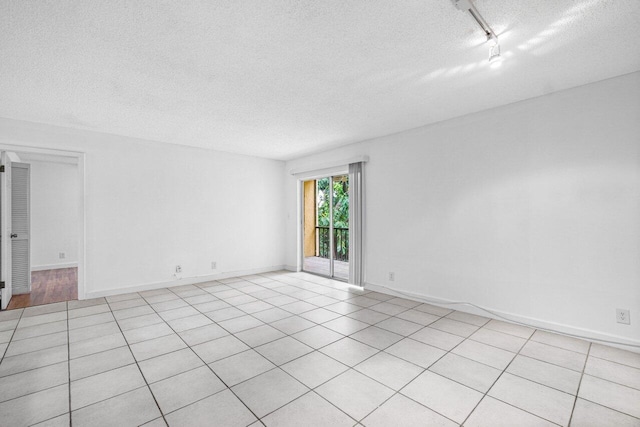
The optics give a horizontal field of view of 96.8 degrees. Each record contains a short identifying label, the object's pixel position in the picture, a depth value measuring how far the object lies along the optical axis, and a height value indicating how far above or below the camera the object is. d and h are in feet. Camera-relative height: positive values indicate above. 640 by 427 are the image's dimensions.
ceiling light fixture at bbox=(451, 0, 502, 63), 5.41 +4.12
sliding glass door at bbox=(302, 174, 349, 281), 23.49 -0.95
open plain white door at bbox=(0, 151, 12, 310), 12.63 -0.74
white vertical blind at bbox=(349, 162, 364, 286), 16.12 -0.54
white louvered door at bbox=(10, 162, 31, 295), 14.73 -0.87
